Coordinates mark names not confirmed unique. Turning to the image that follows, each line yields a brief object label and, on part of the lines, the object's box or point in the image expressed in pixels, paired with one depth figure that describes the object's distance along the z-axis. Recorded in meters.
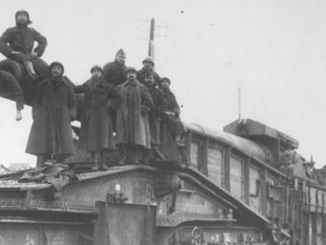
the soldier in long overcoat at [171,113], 11.00
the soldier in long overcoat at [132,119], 9.81
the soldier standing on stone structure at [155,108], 10.59
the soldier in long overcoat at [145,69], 10.94
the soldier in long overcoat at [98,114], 9.46
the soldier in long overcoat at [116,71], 10.34
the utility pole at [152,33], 19.63
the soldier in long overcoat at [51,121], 8.53
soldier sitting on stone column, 8.69
